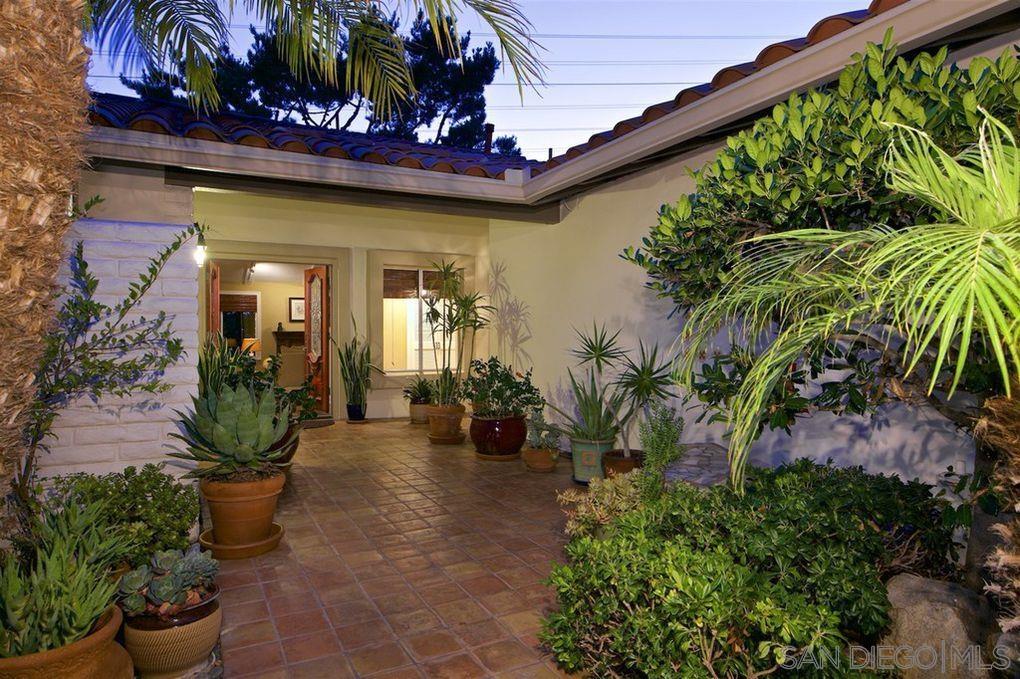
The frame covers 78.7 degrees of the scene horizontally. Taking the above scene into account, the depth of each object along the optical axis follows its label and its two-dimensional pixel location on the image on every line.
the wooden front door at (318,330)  9.76
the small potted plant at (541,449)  6.45
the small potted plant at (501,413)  6.86
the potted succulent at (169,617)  2.61
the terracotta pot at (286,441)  5.46
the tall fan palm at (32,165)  1.70
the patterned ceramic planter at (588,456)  5.83
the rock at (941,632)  2.28
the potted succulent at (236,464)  4.02
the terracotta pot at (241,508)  4.03
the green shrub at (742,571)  2.29
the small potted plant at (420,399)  9.25
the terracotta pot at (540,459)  6.45
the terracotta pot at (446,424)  7.78
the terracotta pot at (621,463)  5.42
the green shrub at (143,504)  3.29
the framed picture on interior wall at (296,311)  15.22
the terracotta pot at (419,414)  9.24
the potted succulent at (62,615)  2.09
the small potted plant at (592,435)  5.84
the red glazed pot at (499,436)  6.84
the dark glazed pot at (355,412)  9.33
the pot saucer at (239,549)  4.08
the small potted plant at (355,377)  9.32
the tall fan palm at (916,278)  1.26
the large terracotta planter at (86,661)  2.03
